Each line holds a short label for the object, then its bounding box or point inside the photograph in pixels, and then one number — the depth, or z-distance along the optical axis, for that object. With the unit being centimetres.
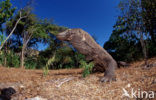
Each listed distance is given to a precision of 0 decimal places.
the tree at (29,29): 1102
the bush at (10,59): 857
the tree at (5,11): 1039
